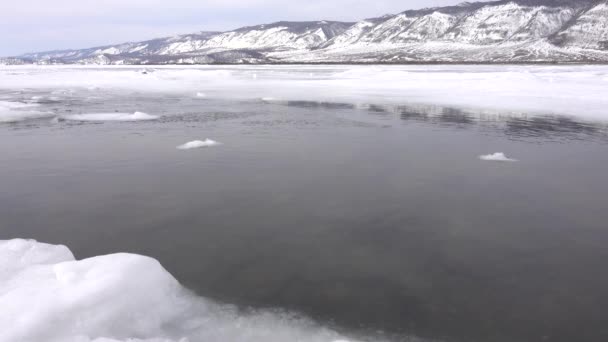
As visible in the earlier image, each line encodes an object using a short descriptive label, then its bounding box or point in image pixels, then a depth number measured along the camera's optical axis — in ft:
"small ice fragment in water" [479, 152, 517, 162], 33.92
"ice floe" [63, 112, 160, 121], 53.78
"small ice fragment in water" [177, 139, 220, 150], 38.22
